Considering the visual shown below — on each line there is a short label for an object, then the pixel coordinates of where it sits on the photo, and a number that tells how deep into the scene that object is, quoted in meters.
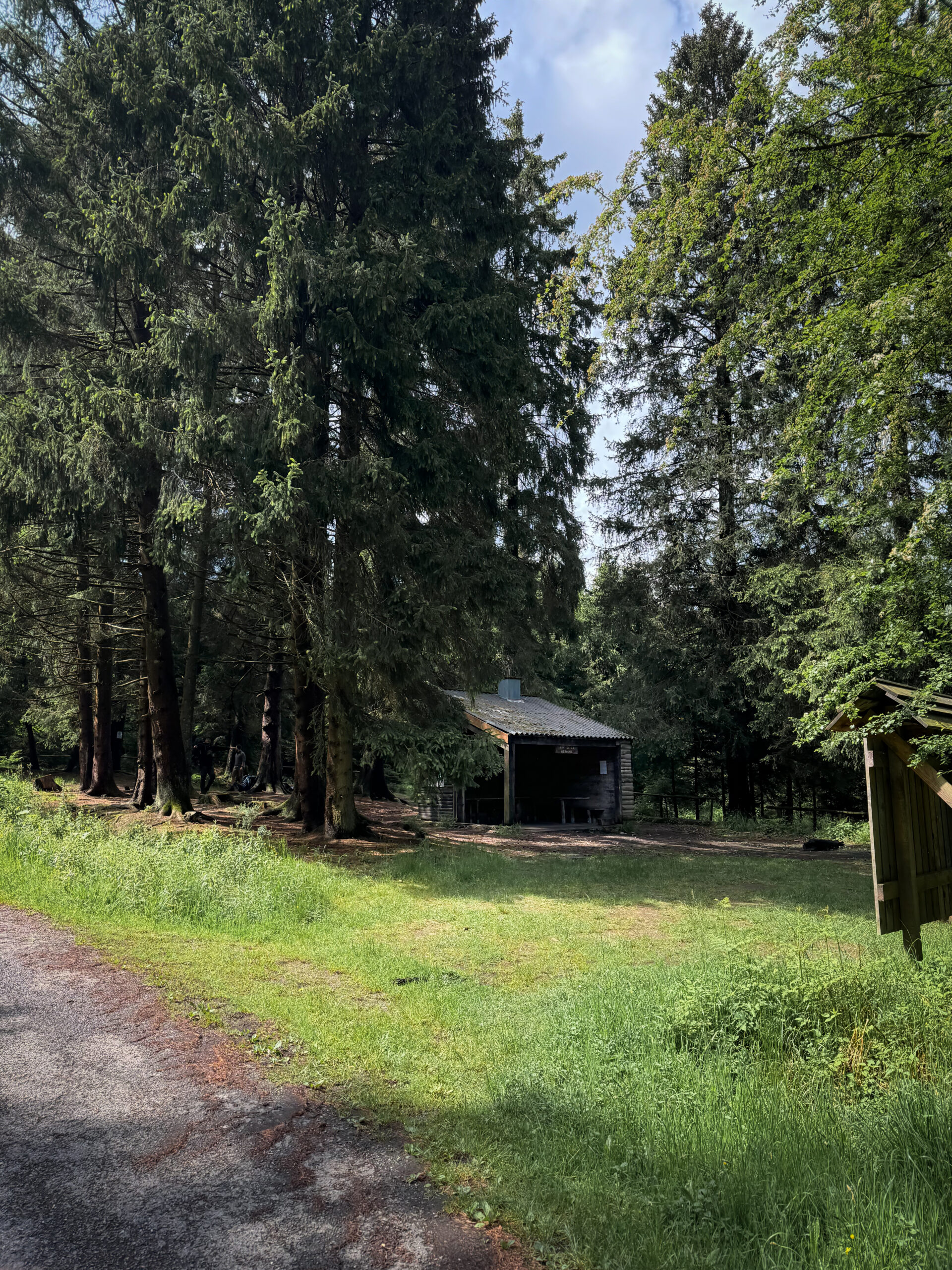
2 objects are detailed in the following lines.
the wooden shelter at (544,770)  20.56
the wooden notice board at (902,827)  6.42
